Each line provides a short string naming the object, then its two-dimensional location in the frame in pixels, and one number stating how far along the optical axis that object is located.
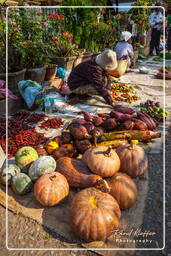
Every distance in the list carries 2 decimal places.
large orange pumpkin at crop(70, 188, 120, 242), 2.02
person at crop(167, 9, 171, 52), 12.72
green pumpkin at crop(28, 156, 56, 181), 2.59
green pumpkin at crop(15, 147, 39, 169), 2.77
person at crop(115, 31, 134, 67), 8.02
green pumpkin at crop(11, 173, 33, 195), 2.53
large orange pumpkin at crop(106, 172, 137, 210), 2.34
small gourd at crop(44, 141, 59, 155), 3.13
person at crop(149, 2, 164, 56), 11.15
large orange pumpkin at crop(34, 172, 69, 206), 2.36
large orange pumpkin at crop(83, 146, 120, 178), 2.50
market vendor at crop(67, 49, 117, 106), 4.85
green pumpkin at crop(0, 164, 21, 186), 2.63
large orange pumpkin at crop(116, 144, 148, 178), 2.69
